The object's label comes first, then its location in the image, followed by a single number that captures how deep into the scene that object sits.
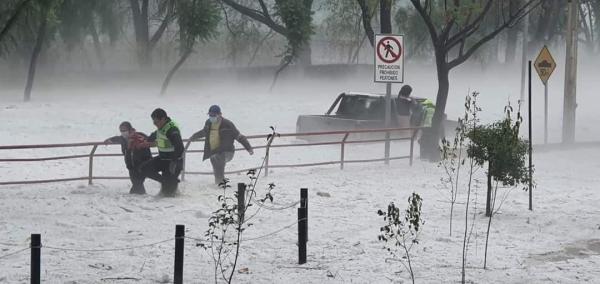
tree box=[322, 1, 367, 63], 59.38
